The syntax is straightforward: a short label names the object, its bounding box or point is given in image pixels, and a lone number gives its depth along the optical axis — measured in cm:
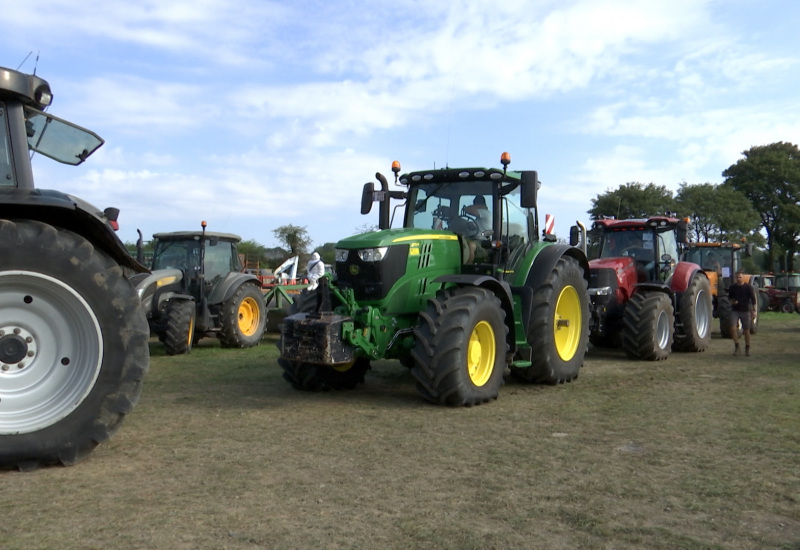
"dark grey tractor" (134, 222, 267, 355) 1103
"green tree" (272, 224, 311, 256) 4792
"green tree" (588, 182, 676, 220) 4094
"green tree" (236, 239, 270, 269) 4785
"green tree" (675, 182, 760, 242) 4182
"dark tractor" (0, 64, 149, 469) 423
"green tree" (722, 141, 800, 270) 4303
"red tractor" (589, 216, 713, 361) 1073
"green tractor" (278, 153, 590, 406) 666
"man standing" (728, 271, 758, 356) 1189
